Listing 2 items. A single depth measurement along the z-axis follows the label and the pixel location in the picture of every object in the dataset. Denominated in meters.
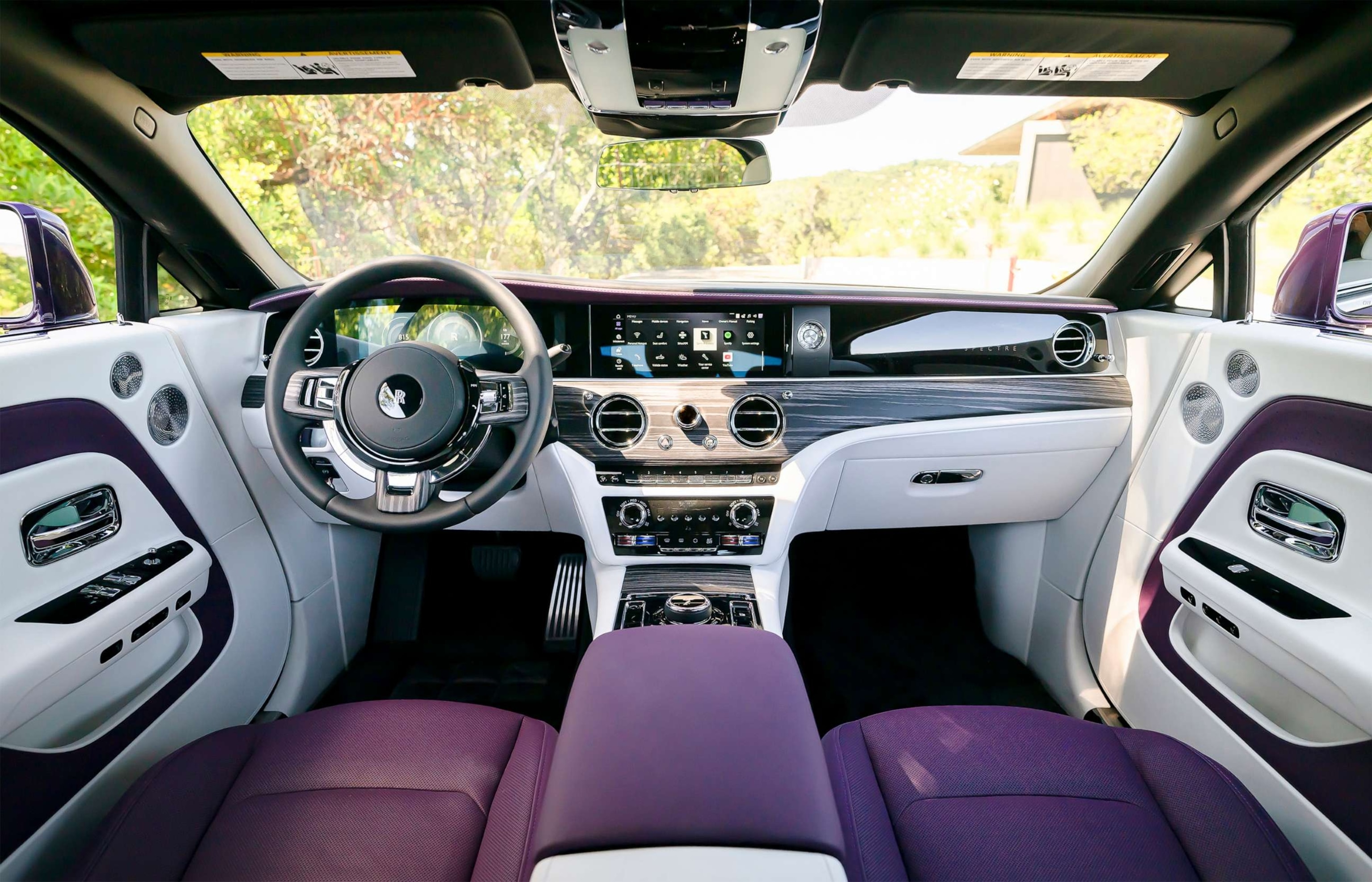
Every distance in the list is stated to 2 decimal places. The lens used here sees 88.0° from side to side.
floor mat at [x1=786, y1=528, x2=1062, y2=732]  2.18
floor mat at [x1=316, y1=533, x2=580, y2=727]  2.18
